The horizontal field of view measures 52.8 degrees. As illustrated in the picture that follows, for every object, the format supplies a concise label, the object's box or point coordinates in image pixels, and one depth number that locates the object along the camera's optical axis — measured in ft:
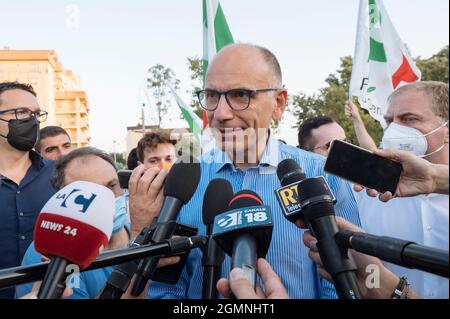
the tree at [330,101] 47.83
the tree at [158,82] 41.31
